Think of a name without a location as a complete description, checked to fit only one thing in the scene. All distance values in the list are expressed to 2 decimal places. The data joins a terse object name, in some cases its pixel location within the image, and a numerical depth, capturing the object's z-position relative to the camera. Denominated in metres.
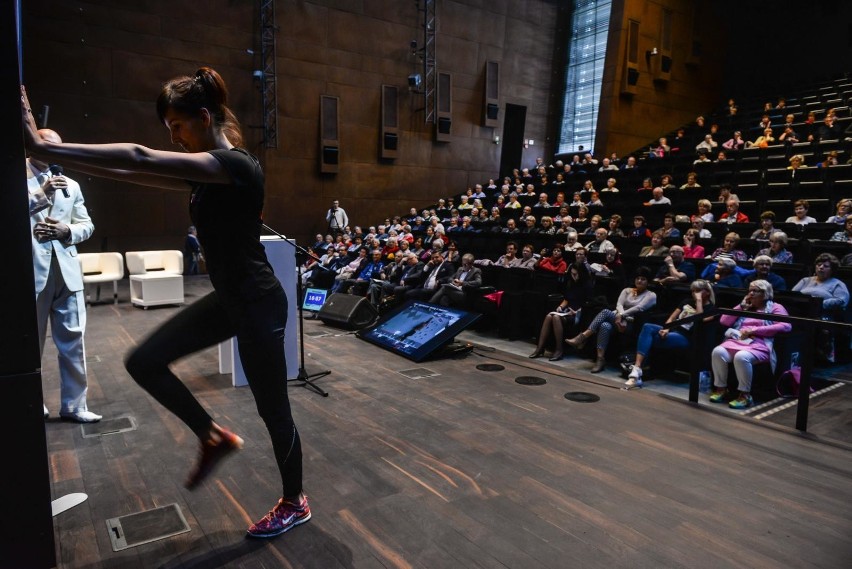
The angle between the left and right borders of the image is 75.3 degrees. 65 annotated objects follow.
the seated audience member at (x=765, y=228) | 5.54
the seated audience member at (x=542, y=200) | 9.96
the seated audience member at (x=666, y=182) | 8.18
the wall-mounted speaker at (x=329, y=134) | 12.38
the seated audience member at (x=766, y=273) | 4.28
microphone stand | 3.70
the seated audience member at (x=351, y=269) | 8.02
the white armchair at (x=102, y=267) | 7.44
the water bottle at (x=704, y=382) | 4.03
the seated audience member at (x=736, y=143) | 9.59
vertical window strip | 14.55
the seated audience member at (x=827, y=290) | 4.15
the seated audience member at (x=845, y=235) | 5.04
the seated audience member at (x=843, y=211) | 5.43
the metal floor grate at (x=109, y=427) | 2.93
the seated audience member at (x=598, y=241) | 6.60
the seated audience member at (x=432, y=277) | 6.42
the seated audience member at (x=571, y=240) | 6.49
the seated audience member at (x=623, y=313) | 4.54
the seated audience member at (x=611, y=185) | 9.20
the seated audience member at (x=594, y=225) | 7.30
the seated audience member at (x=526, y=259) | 6.42
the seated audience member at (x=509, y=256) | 6.64
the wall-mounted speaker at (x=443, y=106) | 13.72
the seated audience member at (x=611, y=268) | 5.23
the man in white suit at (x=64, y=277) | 2.60
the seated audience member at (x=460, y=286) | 6.03
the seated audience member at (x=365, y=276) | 7.53
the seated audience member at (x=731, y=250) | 5.33
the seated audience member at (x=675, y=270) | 4.92
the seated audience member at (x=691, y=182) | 7.88
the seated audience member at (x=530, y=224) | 8.41
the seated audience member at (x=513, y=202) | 10.52
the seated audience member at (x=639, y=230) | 6.58
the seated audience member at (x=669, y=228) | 6.34
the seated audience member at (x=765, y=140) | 9.18
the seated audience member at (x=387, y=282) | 7.10
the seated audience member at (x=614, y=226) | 7.10
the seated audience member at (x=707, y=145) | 9.41
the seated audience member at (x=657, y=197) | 7.79
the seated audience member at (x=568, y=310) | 4.95
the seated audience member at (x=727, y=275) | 4.69
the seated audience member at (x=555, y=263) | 5.91
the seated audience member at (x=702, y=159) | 8.73
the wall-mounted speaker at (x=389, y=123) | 13.11
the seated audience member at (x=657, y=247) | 5.84
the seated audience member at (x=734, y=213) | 6.42
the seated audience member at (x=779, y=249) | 5.07
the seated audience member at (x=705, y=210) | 6.59
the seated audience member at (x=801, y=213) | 5.83
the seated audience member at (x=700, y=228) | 6.02
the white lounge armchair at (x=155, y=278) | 7.22
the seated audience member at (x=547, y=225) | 8.17
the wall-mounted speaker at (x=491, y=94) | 14.38
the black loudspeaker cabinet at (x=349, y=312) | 6.12
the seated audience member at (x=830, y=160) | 7.00
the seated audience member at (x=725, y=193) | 6.97
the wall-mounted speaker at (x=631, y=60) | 13.18
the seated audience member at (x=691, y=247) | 5.73
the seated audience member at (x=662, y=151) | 10.99
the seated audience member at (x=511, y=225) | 8.80
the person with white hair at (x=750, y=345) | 3.60
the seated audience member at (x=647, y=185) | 8.55
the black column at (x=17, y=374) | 1.33
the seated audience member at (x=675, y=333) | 4.14
